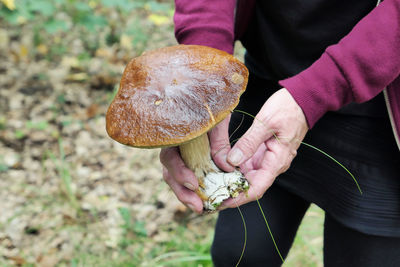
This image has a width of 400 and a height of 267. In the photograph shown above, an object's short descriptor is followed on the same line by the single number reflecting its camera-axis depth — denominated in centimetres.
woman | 91
